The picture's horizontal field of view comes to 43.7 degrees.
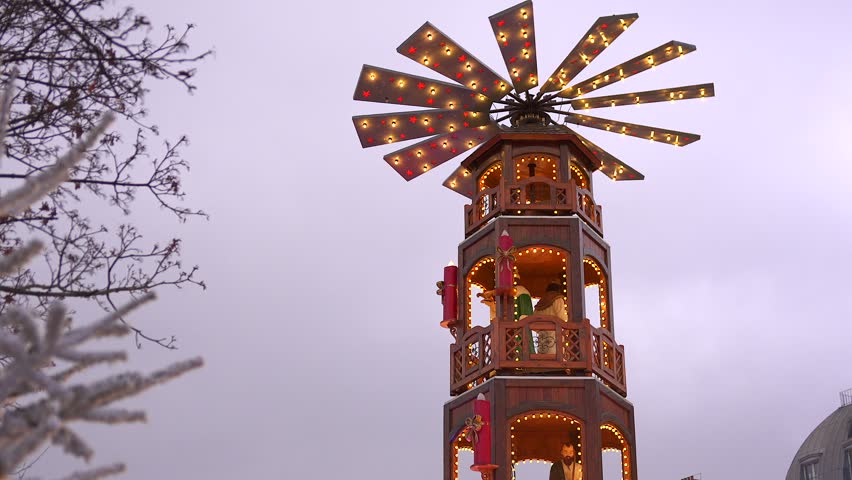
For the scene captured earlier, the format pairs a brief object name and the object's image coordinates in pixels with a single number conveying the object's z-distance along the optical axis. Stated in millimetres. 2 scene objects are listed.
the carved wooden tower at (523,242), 19125
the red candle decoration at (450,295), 21105
